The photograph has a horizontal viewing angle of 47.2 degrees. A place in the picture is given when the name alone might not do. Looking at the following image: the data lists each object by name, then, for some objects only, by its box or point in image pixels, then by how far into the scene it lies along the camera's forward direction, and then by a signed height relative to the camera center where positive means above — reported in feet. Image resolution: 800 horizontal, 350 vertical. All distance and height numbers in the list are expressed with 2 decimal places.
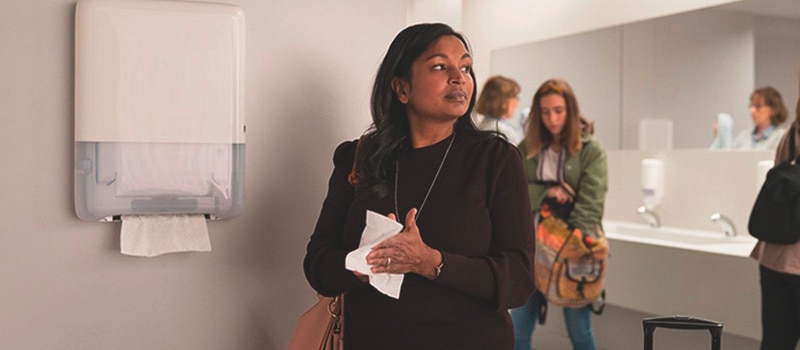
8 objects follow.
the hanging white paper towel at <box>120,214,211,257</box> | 6.32 -0.47
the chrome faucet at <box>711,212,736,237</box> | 12.80 -0.68
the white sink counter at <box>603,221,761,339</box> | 11.53 -1.37
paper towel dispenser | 6.17 +0.41
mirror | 12.19 +1.63
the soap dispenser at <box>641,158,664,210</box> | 14.07 -0.13
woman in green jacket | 12.50 +0.05
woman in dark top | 5.61 -0.24
